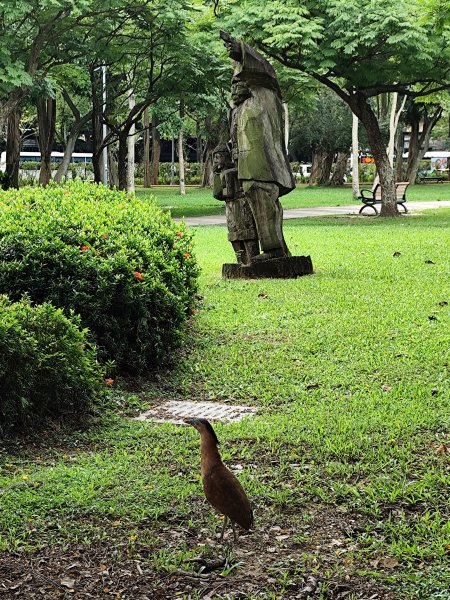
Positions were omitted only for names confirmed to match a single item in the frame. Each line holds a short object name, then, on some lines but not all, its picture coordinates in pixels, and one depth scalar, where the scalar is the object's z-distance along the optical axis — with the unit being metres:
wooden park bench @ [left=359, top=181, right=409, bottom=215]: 25.28
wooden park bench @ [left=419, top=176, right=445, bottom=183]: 55.36
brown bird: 3.55
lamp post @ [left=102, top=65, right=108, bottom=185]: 26.78
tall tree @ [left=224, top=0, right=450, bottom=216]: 20.03
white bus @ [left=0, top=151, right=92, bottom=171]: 62.47
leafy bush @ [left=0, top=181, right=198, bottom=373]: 6.68
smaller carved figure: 11.56
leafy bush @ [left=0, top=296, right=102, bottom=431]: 5.30
